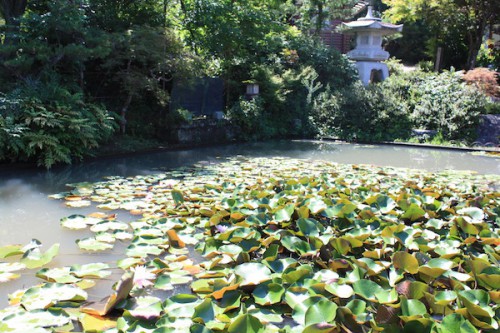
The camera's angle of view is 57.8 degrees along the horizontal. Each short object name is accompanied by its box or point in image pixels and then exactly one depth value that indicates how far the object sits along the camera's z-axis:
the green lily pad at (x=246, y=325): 1.84
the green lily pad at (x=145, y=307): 2.04
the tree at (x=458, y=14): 15.95
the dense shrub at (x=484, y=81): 12.11
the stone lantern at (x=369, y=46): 15.48
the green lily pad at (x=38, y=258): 2.78
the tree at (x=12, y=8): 8.54
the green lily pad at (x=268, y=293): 2.25
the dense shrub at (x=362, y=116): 11.49
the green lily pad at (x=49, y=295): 2.23
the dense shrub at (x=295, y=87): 11.27
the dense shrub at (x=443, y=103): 10.99
